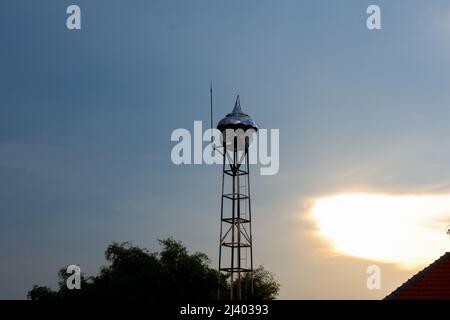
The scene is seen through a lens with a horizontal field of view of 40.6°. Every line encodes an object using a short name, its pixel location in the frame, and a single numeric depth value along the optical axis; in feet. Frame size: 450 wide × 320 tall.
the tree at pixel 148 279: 194.29
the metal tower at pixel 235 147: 134.72
